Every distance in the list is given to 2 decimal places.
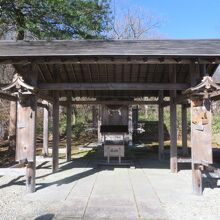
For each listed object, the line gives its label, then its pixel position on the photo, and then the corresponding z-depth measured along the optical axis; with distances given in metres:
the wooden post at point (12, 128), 12.15
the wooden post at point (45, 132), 10.57
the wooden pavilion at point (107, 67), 5.56
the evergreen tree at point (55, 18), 11.29
